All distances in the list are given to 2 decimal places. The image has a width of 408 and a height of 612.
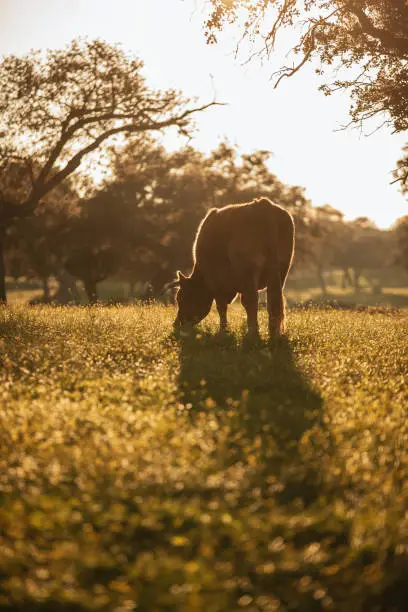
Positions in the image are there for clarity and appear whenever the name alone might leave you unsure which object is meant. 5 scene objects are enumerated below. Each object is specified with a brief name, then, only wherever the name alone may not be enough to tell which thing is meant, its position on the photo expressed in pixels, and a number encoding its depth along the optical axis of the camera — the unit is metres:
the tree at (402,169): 15.18
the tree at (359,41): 13.45
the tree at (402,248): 69.88
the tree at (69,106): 22.53
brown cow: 12.10
